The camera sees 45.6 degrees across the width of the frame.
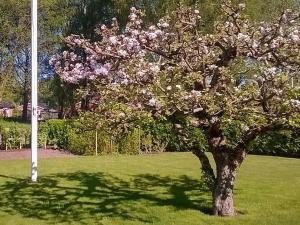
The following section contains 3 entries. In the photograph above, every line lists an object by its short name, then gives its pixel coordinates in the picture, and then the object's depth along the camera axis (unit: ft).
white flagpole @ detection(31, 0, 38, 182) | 33.35
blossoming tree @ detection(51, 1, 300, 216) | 18.51
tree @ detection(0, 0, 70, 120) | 102.06
